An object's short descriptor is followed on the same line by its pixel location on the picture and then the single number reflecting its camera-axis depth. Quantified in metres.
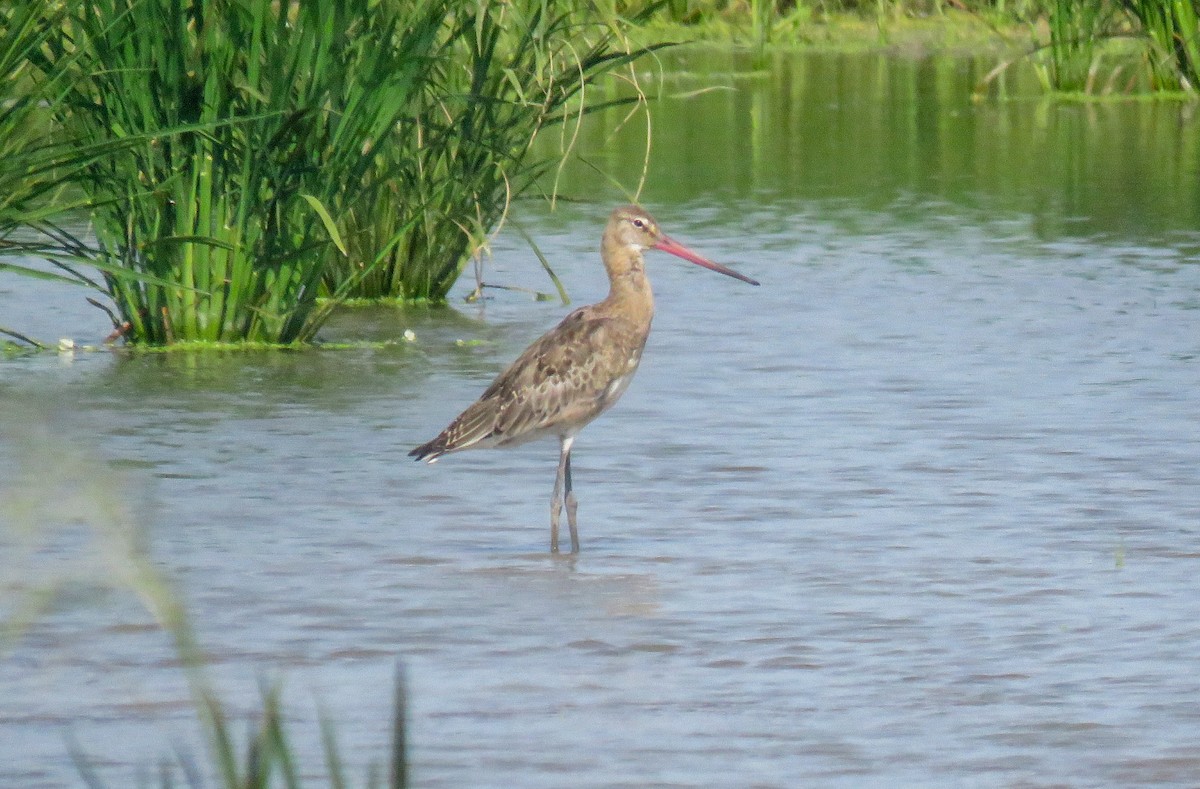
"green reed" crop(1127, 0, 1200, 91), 36.62
